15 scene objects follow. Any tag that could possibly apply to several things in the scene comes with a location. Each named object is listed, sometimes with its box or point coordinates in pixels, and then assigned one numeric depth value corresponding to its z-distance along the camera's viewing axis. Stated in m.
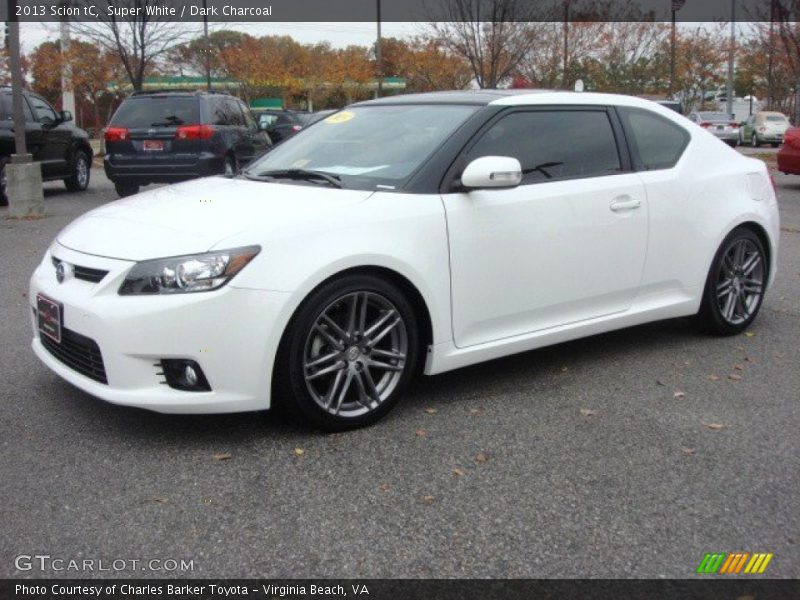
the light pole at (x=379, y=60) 30.51
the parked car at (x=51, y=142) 13.41
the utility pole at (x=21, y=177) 11.99
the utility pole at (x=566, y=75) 31.09
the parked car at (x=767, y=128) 35.72
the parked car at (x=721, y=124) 36.56
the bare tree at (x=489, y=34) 23.88
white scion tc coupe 3.69
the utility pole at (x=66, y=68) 25.85
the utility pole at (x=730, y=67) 40.62
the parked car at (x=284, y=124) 21.41
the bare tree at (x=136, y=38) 23.38
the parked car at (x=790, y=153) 15.70
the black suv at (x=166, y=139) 13.15
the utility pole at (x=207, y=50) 29.60
